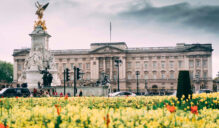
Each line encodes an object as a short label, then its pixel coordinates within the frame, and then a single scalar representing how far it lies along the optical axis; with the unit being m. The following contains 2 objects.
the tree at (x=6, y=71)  99.79
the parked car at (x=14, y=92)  26.02
